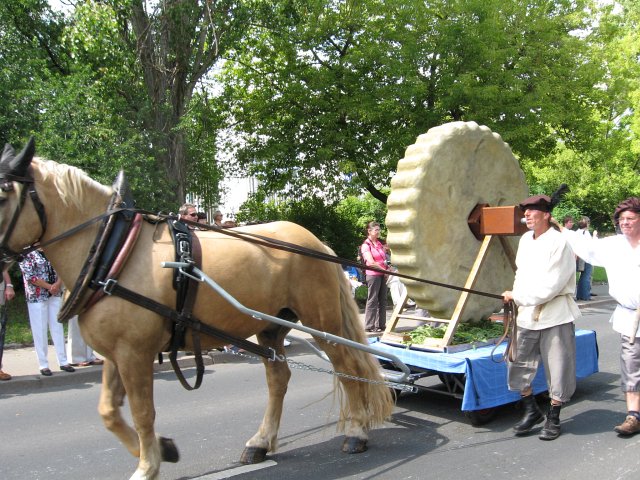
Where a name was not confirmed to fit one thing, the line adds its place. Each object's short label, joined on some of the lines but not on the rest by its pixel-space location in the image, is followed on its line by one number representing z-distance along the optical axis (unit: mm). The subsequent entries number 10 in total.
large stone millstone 5012
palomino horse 3363
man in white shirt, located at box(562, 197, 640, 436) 4574
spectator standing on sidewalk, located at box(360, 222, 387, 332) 9844
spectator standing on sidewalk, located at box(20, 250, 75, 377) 7109
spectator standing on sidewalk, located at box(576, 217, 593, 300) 14016
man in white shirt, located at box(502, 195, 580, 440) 4531
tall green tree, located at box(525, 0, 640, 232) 20391
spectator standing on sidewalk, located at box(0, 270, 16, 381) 6738
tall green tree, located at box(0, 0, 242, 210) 10859
